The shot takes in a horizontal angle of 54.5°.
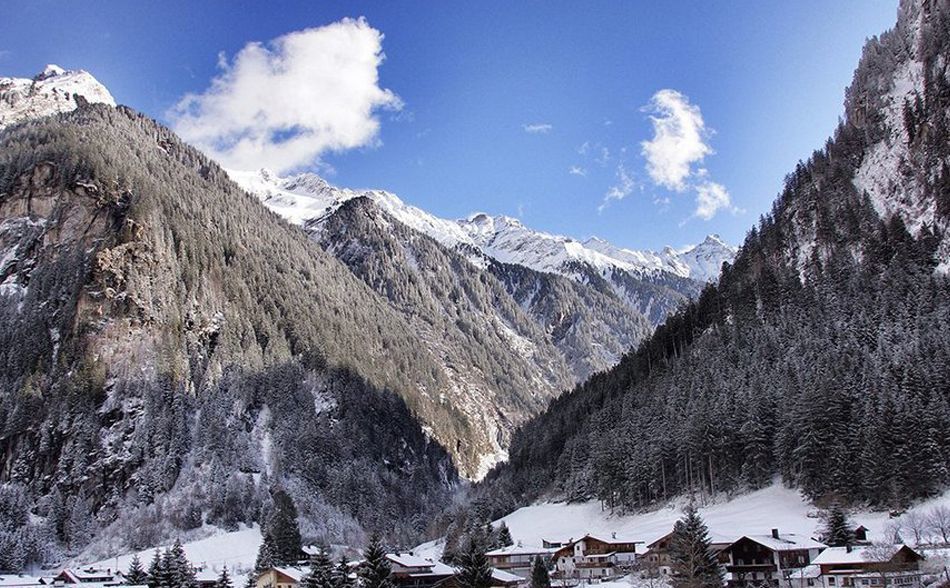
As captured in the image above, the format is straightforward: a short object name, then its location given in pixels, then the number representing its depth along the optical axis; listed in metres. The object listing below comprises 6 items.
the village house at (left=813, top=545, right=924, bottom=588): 72.38
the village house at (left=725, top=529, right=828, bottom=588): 83.31
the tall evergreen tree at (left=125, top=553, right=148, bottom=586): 109.62
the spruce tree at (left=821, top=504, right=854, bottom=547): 83.31
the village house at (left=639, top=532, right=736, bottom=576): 87.57
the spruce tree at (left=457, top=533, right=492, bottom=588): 79.50
